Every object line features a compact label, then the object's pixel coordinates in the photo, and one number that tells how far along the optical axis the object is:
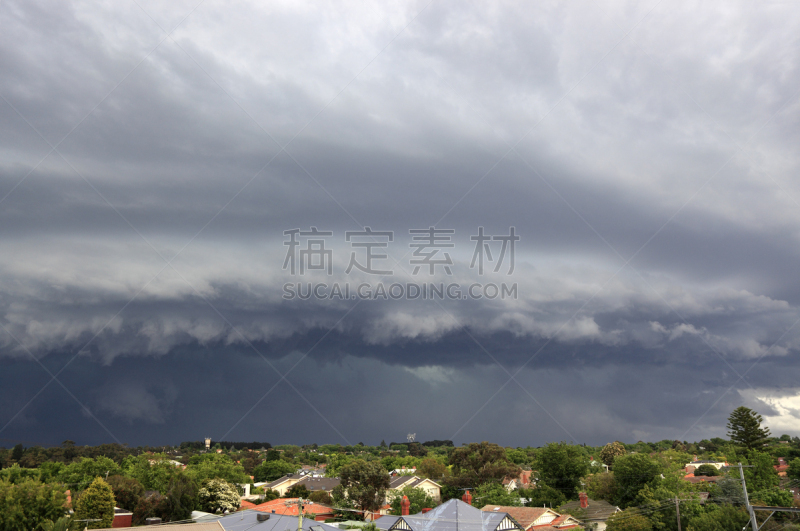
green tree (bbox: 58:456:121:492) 65.22
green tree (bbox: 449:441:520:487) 80.69
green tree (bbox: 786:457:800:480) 69.38
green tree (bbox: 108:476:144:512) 51.00
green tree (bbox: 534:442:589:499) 70.06
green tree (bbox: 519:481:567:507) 64.81
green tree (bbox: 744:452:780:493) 60.03
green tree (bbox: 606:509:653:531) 41.97
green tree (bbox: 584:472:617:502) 59.81
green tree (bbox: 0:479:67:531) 35.31
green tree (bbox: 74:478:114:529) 42.06
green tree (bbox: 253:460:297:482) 100.31
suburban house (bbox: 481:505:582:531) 47.53
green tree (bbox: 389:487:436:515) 59.88
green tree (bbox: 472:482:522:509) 61.62
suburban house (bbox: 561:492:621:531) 51.34
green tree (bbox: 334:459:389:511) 59.19
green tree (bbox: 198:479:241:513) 55.97
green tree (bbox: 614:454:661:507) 56.78
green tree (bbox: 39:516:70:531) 32.91
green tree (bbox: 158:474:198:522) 50.28
